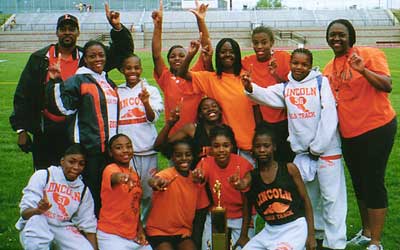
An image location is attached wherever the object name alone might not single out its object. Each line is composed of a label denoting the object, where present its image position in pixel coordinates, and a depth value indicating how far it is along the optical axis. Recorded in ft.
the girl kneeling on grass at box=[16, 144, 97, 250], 16.46
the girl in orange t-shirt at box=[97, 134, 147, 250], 16.90
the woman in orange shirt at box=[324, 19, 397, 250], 16.93
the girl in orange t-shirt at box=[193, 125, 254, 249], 17.34
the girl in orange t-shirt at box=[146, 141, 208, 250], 17.49
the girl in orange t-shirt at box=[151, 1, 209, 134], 18.84
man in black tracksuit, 18.16
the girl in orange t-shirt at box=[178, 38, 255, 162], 17.99
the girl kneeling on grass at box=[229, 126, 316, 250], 16.69
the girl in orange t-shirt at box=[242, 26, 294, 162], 18.24
